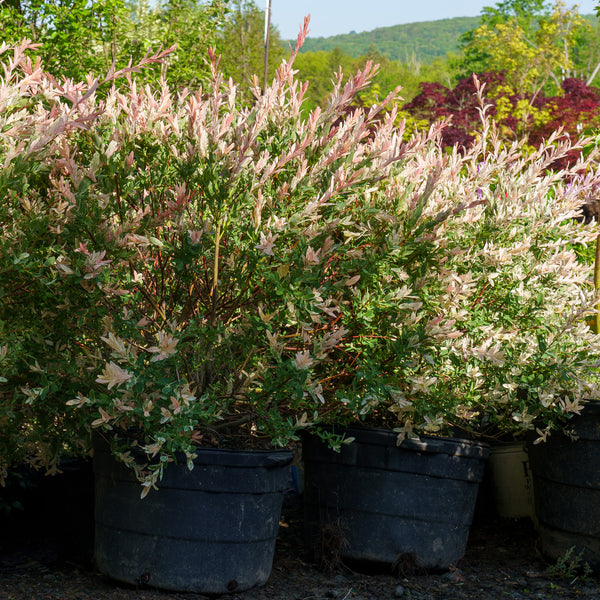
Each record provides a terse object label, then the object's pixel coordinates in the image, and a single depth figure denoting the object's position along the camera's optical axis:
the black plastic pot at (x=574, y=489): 3.09
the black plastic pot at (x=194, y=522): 2.67
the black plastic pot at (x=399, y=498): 3.04
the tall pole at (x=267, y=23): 5.18
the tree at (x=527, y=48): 20.66
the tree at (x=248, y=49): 19.83
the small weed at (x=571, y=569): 3.11
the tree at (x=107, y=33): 6.93
